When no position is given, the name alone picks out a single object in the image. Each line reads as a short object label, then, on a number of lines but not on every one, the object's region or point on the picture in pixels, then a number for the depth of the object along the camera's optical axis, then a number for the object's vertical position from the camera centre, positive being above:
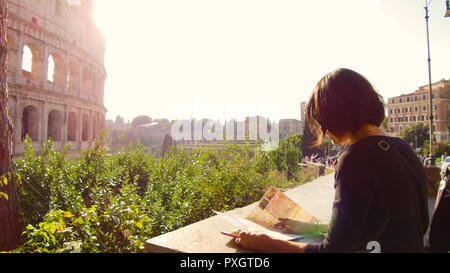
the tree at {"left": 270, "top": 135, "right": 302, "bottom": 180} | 9.17 -0.21
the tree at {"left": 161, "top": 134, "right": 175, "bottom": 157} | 30.72 +1.01
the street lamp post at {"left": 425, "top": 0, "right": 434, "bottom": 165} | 13.56 +2.83
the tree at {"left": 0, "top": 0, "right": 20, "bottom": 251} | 3.63 -0.18
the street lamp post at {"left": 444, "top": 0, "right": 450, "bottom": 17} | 9.73 +4.78
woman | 1.03 -0.10
